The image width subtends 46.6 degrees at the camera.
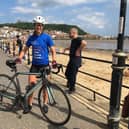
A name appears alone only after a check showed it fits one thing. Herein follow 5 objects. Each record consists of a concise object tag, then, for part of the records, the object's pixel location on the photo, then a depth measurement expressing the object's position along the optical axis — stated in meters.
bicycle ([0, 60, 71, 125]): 2.64
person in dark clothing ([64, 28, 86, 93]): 3.81
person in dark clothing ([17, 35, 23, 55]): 10.47
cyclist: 2.85
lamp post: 2.45
